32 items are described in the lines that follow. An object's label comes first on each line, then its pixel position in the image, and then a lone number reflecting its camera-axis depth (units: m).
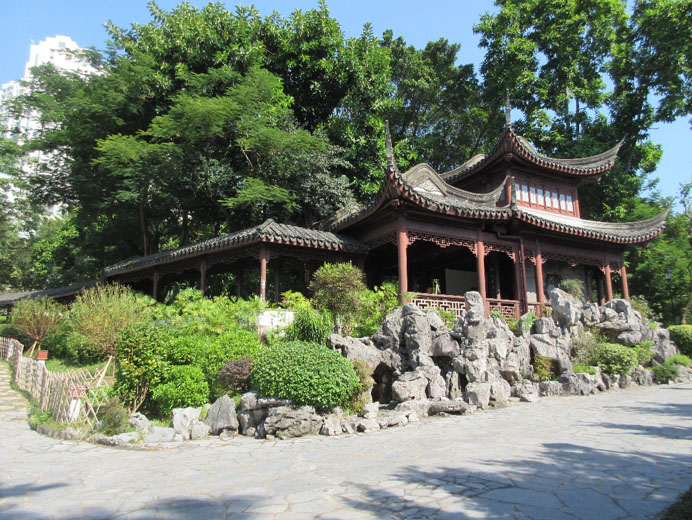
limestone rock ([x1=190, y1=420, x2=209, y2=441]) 7.09
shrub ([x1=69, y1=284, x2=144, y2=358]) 10.36
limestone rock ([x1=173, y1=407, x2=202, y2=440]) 7.03
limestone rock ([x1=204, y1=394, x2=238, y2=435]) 7.30
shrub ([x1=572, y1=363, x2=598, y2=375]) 11.16
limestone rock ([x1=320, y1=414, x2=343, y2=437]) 7.10
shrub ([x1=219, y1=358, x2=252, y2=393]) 8.27
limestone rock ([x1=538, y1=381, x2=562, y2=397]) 10.19
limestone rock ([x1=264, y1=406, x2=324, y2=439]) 7.05
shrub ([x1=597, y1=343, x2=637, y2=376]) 11.69
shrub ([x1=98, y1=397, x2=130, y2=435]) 6.97
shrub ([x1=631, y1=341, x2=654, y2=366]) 12.66
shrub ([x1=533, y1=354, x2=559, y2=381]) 10.69
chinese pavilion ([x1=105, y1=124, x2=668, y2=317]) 12.77
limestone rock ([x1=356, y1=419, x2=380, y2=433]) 7.19
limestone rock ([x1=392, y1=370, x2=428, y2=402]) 8.55
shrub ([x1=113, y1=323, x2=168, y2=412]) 7.76
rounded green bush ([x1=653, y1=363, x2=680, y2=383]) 12.69
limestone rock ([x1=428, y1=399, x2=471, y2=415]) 8.30
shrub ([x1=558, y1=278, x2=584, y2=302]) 16.86
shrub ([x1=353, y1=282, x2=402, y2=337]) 10.84
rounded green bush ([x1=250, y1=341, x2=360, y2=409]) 7.18
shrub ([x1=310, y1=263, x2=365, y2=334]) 10.59
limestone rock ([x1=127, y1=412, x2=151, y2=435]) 6.93
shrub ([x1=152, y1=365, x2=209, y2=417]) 7.68
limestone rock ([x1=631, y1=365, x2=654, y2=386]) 12.20
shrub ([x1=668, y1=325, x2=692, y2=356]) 15.19
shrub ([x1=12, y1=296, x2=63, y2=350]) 16.16
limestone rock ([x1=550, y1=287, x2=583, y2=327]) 11.96
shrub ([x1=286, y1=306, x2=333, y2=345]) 9.15
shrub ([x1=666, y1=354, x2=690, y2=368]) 13.55
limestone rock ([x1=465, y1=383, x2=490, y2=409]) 8.78
